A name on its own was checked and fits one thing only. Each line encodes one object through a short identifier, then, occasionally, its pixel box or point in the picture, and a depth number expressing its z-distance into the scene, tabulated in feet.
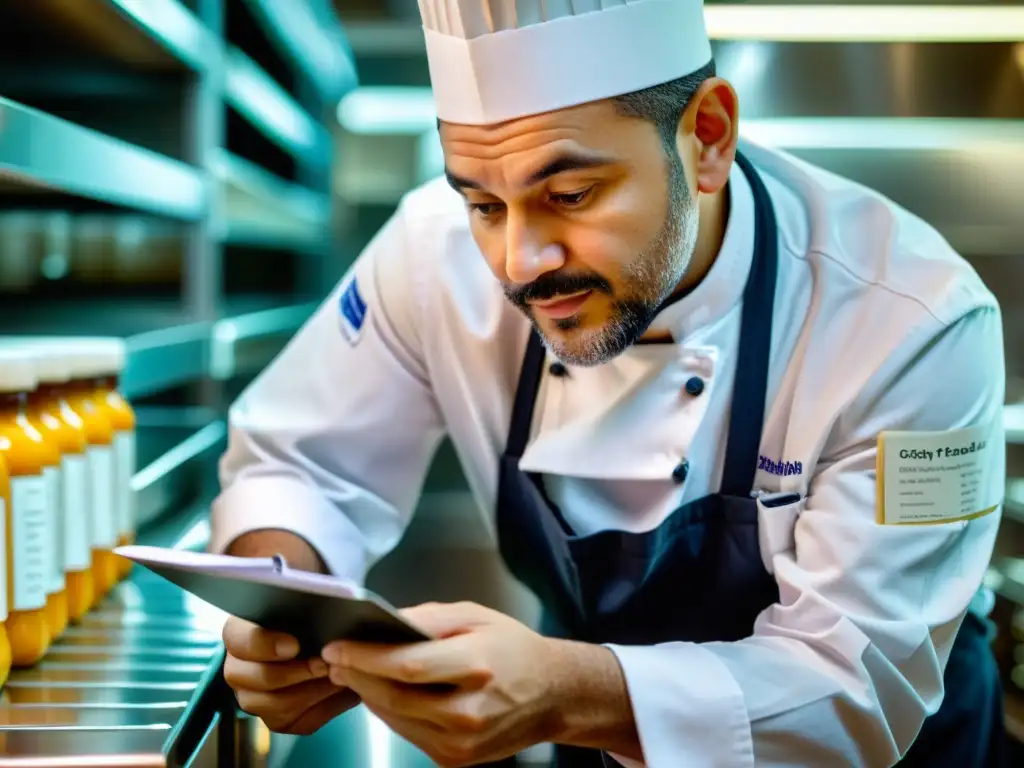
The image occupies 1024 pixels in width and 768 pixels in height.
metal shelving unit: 3.51
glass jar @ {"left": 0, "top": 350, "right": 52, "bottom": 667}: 3.58
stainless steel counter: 3.10
